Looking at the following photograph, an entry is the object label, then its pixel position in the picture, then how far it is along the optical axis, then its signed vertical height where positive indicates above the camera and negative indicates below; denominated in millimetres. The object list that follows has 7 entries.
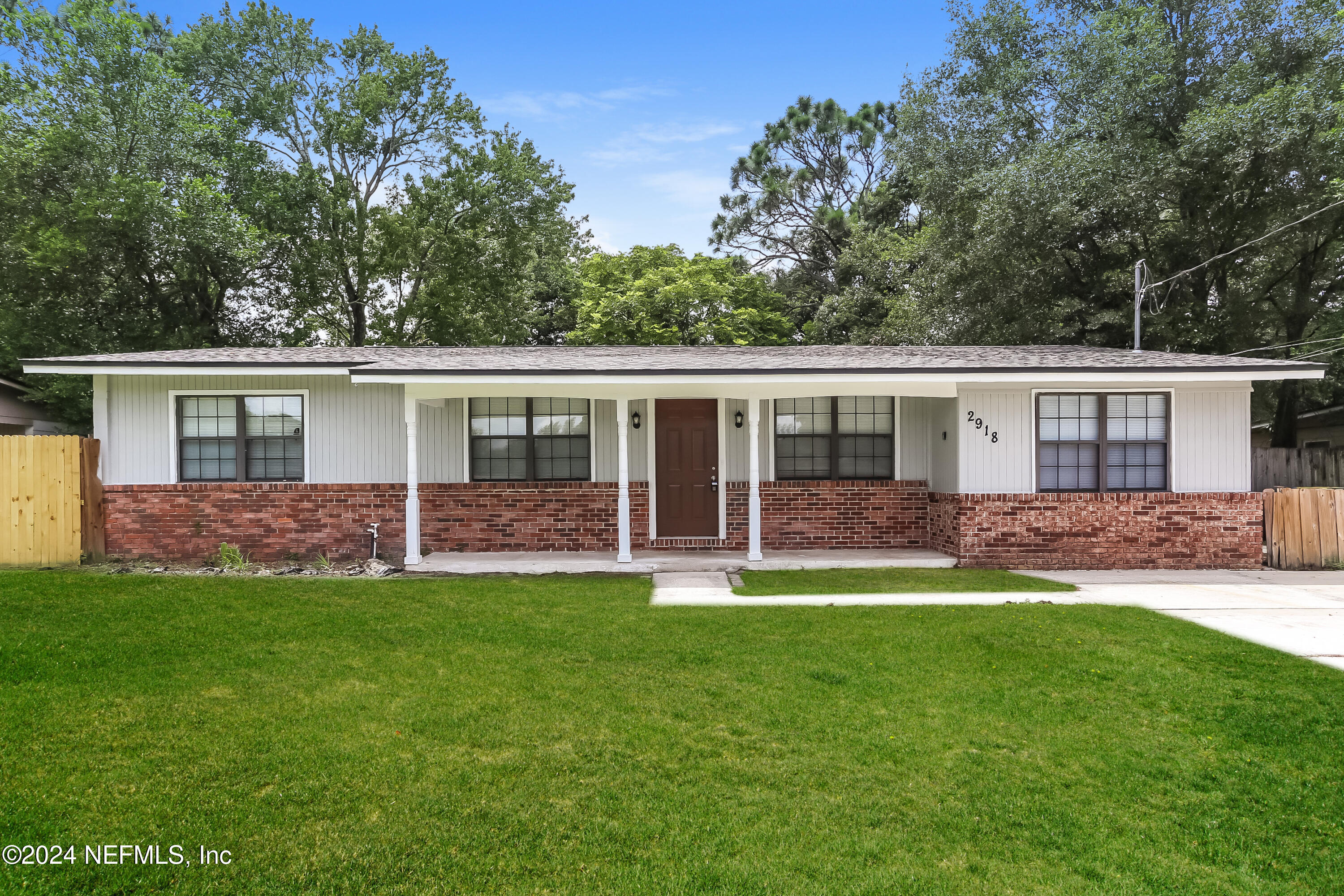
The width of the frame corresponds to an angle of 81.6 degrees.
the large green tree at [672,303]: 25672 +4949
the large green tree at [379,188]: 23781 +8320
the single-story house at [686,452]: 10250 -45
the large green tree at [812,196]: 31062 +10670
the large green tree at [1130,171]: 17281 +6296
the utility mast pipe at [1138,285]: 15250 +3200
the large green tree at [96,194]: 19203 +6479
